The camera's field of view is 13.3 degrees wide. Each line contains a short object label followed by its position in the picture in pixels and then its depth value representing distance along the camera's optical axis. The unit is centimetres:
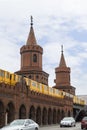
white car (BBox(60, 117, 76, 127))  4820
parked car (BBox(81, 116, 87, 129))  4056
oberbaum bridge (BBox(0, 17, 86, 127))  4734
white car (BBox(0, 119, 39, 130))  2628
